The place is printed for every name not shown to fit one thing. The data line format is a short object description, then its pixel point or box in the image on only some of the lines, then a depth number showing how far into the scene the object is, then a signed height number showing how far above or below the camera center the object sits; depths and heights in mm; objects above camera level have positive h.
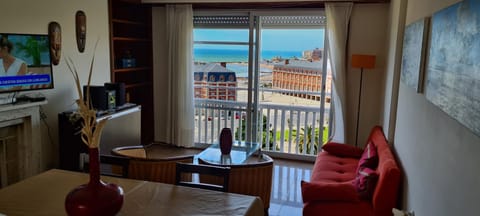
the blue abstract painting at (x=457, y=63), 1352 +4
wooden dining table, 1969 -802
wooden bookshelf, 5359 +71
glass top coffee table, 3982 -1073
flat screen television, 3389 -79
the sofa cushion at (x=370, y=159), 3194 -851
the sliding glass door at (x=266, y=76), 5086 -235
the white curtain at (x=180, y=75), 5363 -249
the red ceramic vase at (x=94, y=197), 1655 -640
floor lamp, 4458 +14
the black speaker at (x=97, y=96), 4203 -448
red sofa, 2566 -980
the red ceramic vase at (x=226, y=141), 3965 -874
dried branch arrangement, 1649 -315
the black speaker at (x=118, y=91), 4521 -421
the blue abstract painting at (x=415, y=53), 2367 +71
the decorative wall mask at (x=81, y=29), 4305 +316
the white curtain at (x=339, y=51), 4676 +136
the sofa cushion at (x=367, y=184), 2768 -913
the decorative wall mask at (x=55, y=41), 3898 +157
